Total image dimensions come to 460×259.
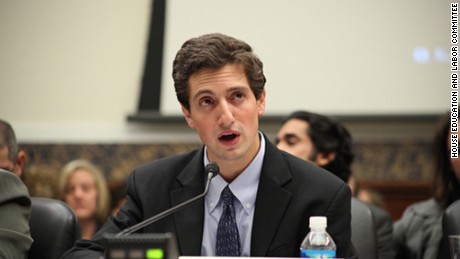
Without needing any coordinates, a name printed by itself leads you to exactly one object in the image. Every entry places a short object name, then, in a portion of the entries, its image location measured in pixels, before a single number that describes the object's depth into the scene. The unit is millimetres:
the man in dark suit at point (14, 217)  4258
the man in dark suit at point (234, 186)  4293
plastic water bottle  3523
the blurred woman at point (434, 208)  6277
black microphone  3357
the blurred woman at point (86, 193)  8836
